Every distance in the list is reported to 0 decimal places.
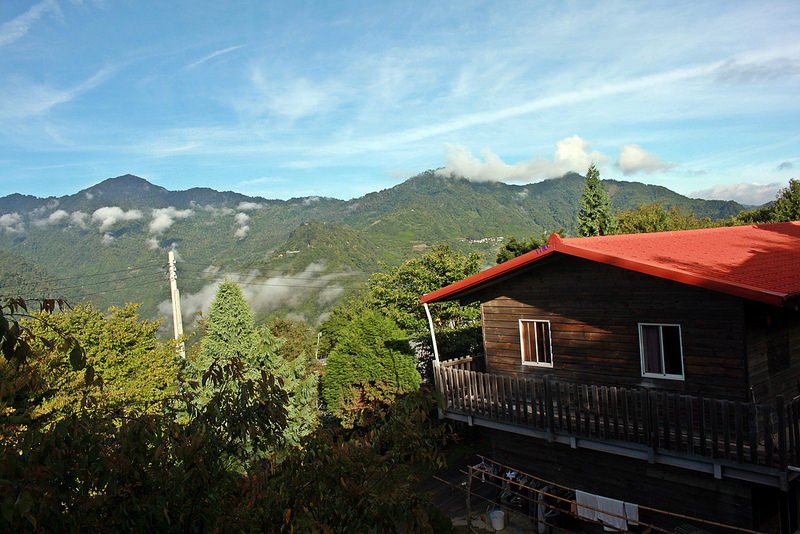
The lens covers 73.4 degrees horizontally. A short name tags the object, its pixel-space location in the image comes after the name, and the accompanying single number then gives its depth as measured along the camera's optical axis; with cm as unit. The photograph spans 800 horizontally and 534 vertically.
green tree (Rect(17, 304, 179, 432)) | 1537
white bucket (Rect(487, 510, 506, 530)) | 1352
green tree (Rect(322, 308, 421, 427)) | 1989
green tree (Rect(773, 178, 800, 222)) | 4069
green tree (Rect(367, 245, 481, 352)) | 2645
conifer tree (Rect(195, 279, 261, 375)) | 1859
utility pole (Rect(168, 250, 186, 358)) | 2433
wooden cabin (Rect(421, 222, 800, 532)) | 949
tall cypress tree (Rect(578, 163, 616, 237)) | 4100
